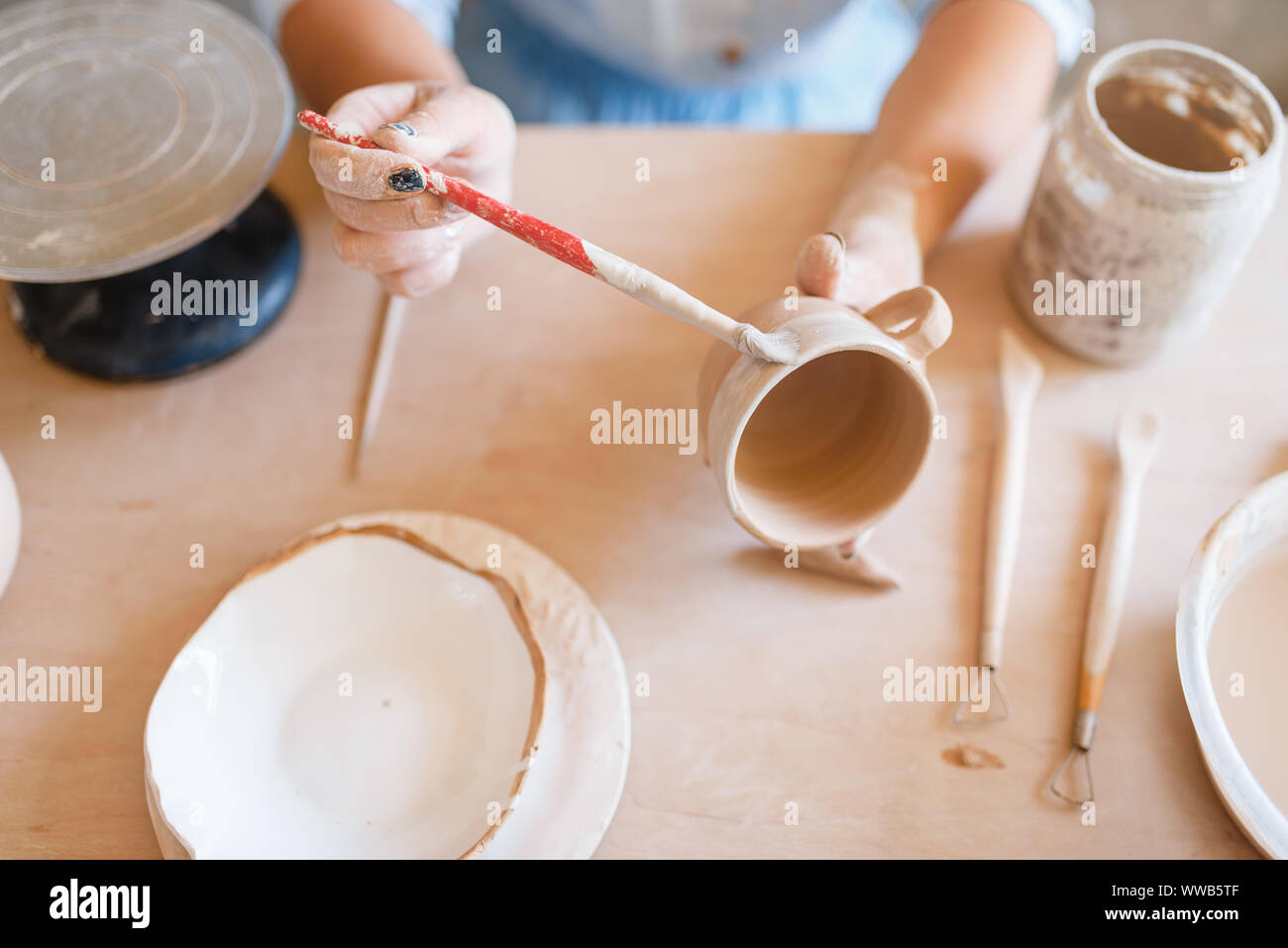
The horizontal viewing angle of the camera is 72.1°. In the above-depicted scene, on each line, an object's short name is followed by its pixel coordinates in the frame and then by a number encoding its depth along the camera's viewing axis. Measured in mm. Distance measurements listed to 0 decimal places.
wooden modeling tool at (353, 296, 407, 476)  780
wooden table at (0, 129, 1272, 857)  622
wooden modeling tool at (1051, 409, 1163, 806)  632
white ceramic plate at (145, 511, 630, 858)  589
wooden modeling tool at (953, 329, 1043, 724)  663
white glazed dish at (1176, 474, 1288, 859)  551
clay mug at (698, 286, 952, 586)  572
